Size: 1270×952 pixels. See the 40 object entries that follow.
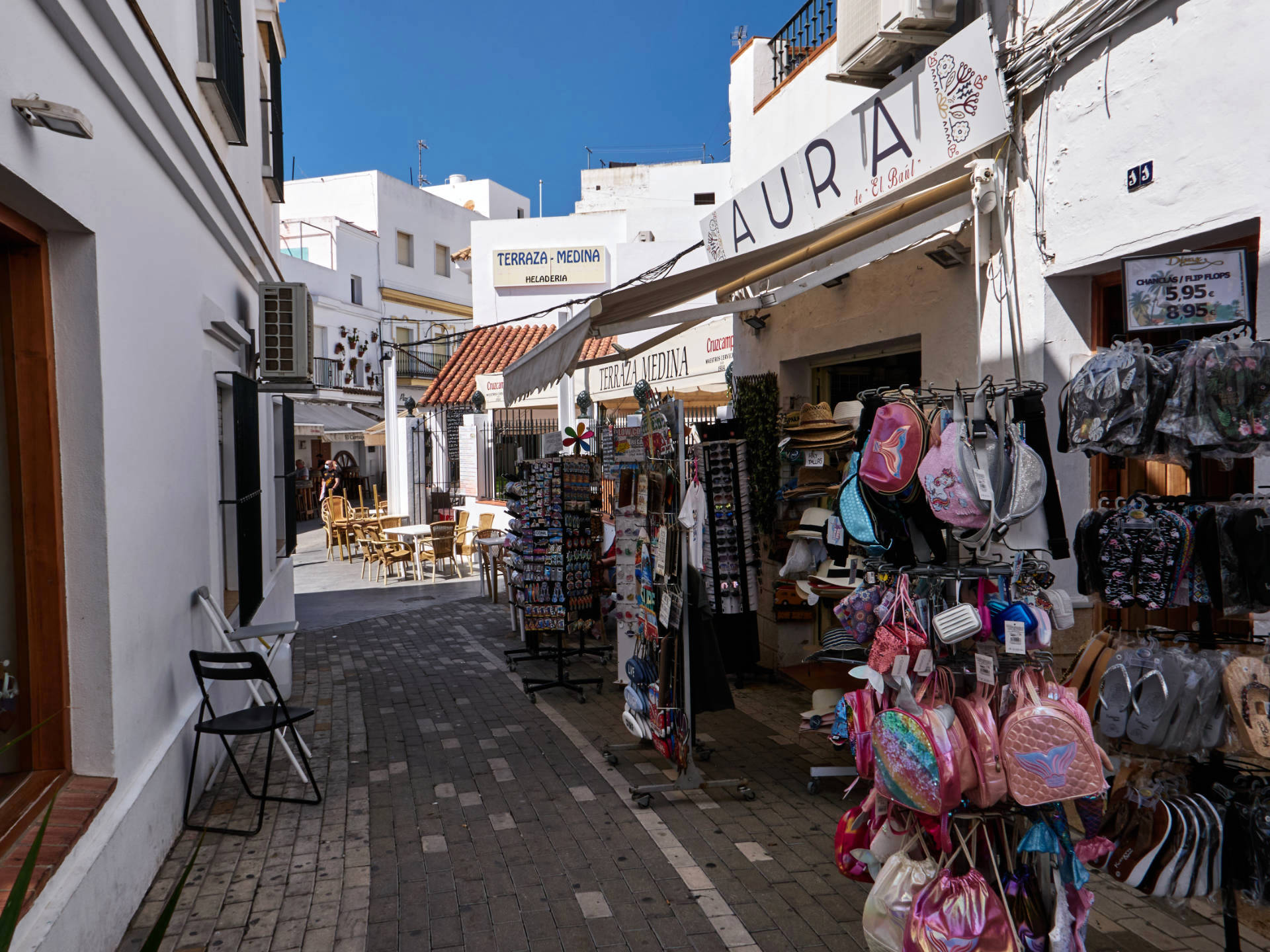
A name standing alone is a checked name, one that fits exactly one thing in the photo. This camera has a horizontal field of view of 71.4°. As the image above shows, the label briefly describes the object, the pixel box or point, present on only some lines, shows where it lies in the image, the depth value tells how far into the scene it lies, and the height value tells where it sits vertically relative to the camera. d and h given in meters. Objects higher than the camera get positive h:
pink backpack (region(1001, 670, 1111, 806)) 2.77 -0.95
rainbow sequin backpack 2.86 -0.99
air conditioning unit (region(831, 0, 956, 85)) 4.91 +2.46
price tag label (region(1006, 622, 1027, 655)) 2.88 -0.60
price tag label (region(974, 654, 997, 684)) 2.93 -0.71
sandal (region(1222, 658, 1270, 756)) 2.78 -0.80
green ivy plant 7.28 +0.17
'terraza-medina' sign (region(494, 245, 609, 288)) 17.66 +4.09
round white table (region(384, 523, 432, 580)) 14.15 -0.97
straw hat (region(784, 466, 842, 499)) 6.55 -0.14
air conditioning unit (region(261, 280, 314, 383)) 7.69 +1.28
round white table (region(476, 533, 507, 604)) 10.82 -1.04
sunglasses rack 7.05 -0.45
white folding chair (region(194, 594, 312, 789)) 5.29 -0.93
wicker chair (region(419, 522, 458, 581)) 13.56 -1.10
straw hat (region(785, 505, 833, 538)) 6.36 -0.45
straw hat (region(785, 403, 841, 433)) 6.29 +0.32
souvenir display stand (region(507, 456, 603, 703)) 7.46 -0.64
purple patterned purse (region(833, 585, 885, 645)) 3.52 -0.61
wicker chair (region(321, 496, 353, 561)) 16.41 -0.83
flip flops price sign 3.01 +0.56
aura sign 4.58 +1.89
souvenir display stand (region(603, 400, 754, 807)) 4.94 -0.90
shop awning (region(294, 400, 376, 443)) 22.91 +1.46
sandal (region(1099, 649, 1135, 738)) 3.04 -0.84
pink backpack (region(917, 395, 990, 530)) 3.14 -0.10
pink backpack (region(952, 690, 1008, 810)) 2.88 -0.97
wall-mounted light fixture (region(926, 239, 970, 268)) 5.04 +1.17
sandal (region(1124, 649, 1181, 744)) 2.95 -0.83
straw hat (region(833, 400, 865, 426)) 6.26 +0.34
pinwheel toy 8.28 +0.30
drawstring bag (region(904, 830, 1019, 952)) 2.79 -1.48
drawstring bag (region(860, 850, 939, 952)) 2.94 -1.48
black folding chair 4.53 -1.26
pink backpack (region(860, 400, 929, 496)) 3.33 +0.04
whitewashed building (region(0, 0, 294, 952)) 3.12 +0.22
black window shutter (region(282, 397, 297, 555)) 9.59 +0.08
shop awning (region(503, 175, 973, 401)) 4.86 +1.21
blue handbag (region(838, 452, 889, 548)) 3.54 -0.22
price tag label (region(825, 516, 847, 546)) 3.94 -0.32
